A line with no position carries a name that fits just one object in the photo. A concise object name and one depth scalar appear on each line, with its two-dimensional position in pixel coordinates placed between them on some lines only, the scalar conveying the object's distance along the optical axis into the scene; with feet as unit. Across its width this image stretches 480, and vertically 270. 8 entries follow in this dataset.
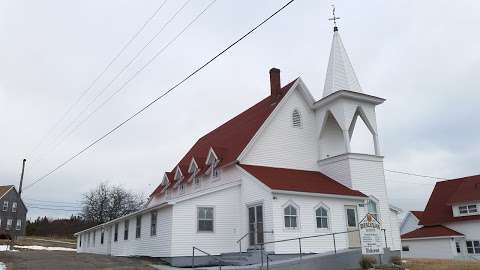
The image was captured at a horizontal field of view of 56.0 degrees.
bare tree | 265.95
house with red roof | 136.05
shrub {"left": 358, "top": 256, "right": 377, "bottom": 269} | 61.16
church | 74.64
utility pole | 145.37
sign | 61.41
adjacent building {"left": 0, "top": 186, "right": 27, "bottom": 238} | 254.88
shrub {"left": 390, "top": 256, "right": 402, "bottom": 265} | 67.26
